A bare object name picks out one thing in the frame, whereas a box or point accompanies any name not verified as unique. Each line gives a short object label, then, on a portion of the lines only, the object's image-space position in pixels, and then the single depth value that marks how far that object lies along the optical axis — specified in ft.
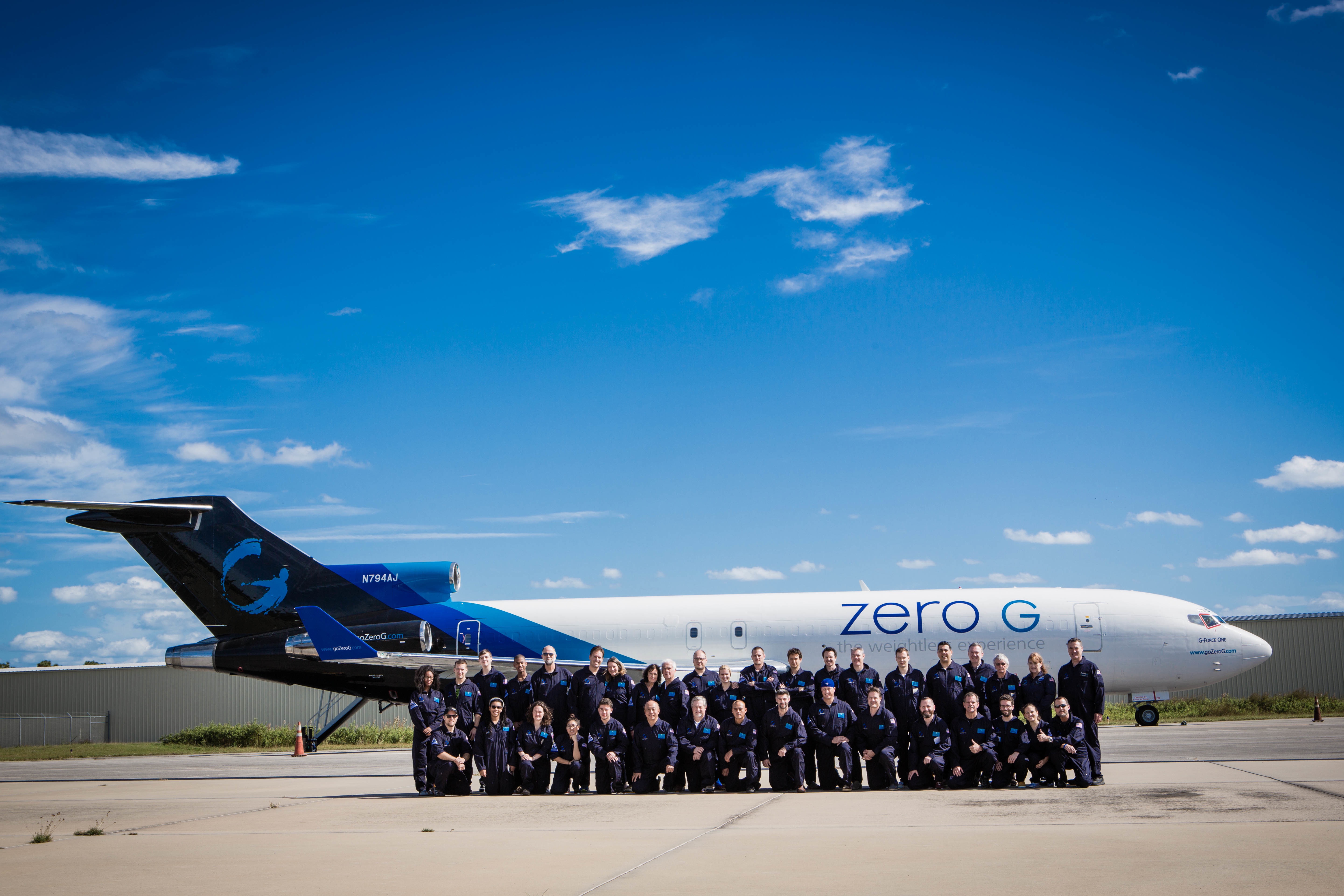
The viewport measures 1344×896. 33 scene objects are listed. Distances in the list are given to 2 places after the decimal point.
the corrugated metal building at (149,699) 151.53
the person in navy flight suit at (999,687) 50.62
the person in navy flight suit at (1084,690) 49.26
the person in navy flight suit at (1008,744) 46.60
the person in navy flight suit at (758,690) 52.08
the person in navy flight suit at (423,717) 51.11
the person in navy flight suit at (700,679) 53.36
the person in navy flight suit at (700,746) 49.19
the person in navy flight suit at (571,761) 49.93
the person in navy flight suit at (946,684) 51.31
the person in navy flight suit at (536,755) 50.21
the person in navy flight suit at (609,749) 50.08
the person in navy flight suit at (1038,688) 50.06
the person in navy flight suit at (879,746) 48.60
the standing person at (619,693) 53.31
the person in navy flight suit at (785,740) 48.37
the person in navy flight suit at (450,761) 50.44
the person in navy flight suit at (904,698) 50.14
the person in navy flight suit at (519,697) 54.13
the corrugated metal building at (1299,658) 134.72
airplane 83.35
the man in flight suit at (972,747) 46.85
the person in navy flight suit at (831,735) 48.93
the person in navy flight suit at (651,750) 49.32
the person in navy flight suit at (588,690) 53.36
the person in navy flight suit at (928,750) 47.73
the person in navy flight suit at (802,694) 50.16
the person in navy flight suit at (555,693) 54.13
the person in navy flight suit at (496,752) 50.31
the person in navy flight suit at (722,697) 52.03
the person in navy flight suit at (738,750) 48.83
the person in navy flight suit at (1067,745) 44.57
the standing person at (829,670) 52.37
